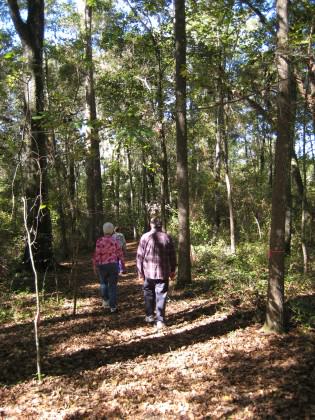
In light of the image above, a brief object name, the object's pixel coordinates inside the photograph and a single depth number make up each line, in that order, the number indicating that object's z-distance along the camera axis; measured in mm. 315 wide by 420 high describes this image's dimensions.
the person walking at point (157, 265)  6719
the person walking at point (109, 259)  7691
